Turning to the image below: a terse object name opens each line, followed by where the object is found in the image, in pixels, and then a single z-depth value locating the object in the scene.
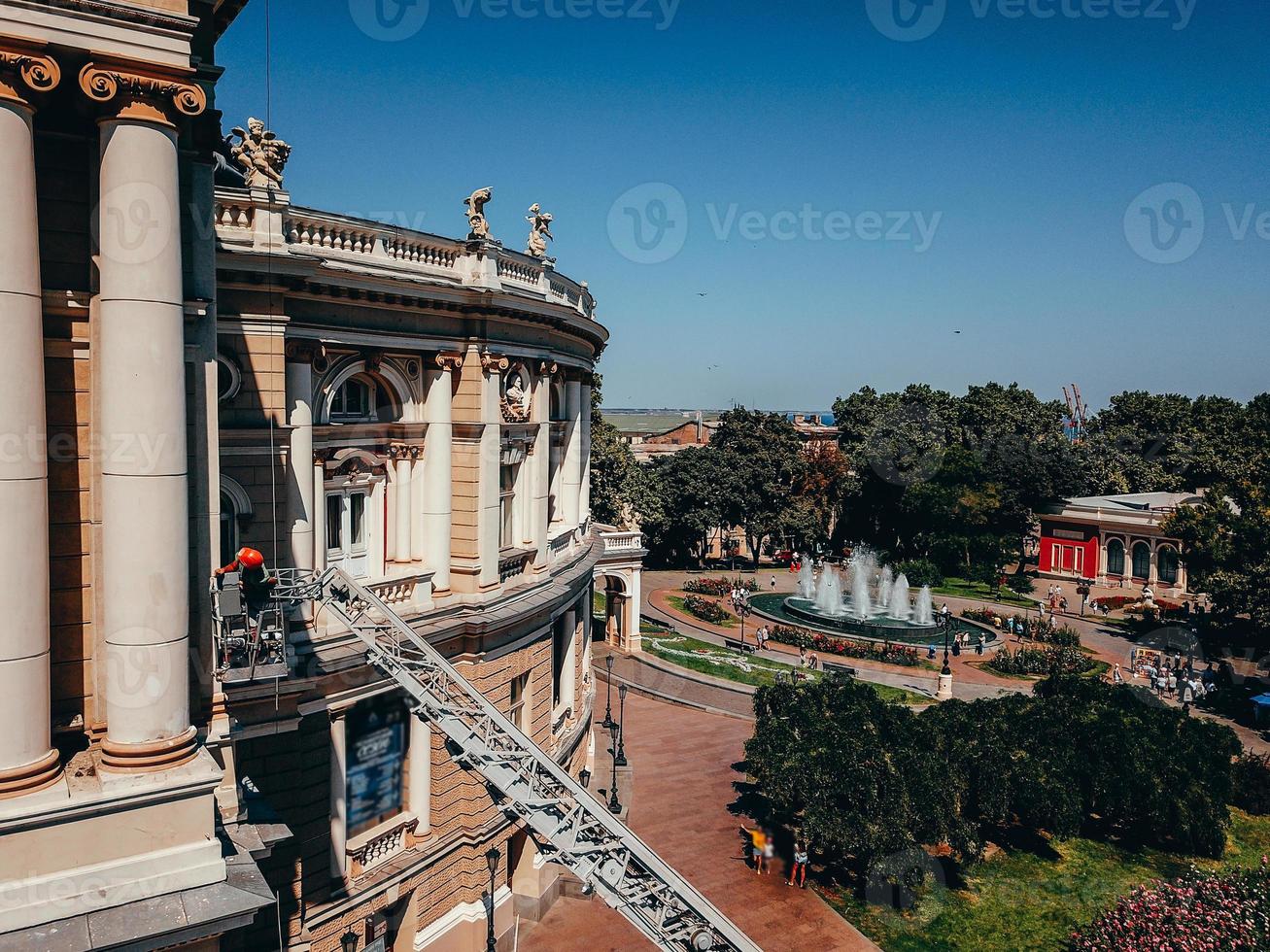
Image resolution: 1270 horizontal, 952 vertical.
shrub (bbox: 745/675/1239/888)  20.83
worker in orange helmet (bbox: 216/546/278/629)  10.80
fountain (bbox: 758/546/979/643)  48.22
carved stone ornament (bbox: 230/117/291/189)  15.20
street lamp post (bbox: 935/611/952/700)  38.38
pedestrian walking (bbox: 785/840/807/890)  22.28
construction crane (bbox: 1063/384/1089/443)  179.38
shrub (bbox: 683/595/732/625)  52.38
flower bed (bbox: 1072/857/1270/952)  16.41
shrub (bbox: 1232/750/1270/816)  27.59
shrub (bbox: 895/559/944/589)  61.38
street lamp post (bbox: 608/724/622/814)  25.34
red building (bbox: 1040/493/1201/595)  63.44
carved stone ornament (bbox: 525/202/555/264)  22.81
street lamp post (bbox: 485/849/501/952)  17.51
